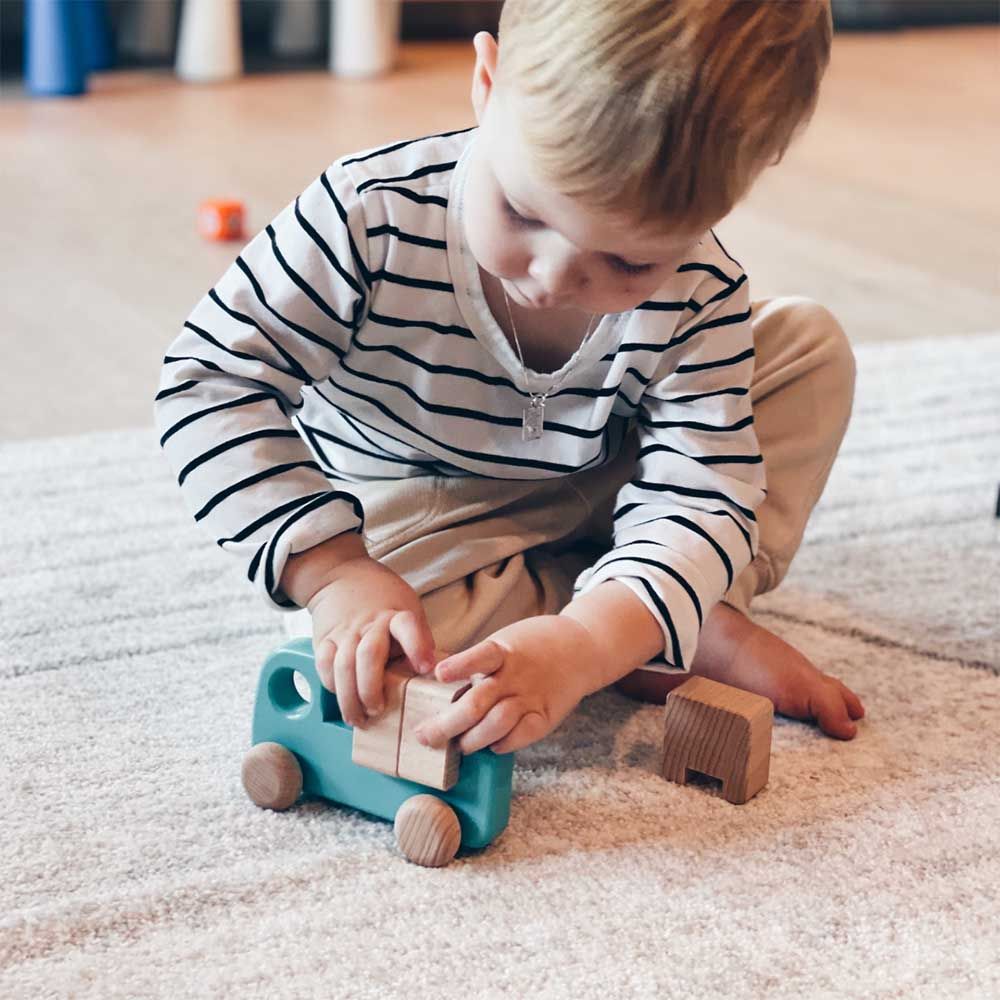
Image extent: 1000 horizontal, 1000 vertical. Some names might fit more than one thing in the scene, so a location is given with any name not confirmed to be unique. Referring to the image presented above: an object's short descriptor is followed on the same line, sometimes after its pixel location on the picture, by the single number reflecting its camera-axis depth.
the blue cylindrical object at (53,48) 4.22
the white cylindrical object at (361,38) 4.86
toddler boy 1.36
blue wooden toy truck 1.45
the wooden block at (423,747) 1.44
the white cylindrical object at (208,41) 4.65
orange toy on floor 2.94
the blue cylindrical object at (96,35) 4.64
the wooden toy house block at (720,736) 1.52
